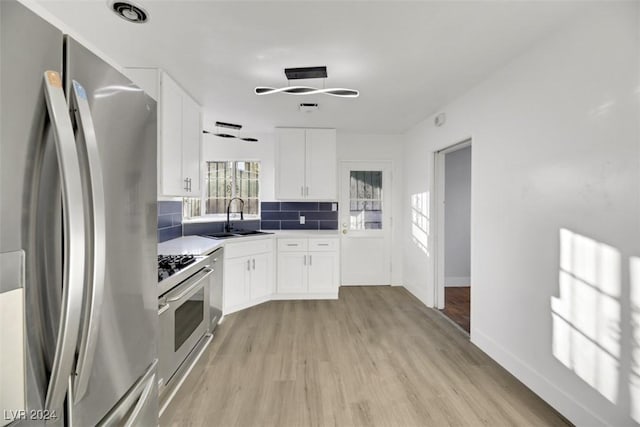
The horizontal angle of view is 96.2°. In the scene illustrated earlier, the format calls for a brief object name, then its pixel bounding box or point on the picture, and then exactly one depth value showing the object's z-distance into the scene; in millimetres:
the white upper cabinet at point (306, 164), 4301
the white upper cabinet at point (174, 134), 2467
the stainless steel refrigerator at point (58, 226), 588
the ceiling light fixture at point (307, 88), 2355
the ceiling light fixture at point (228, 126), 3815
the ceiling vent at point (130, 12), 1662
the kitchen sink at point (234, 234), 3584
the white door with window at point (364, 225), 4824
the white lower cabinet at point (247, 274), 3444
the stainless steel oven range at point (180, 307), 1865
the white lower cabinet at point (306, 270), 4094
